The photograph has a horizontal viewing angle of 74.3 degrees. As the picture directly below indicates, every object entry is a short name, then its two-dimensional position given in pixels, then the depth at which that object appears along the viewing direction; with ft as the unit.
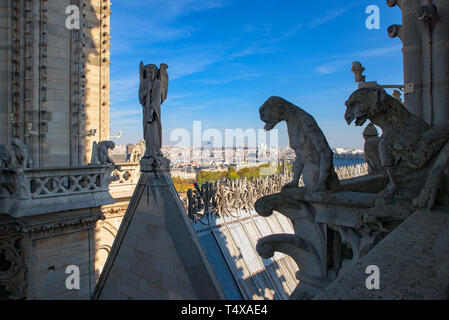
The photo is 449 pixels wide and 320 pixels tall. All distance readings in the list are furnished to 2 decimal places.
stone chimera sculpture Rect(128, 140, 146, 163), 29.50
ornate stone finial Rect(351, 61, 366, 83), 26.11
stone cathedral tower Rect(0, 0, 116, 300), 18.94
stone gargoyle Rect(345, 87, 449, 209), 7.68
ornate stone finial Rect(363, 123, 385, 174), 16.14
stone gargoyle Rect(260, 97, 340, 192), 9.45
